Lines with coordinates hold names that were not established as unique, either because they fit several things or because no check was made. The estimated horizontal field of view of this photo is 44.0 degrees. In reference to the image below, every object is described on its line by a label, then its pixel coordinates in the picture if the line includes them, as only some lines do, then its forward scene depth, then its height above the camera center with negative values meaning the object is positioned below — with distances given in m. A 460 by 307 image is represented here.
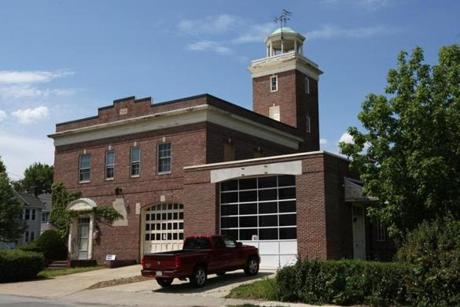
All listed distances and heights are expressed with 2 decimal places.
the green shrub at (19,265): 25.38 -0.74
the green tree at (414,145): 19.25 +3.63
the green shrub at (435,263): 14.36 -0.37
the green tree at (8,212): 44.62 +2.86
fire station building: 25.73 +3.44
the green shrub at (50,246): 33.66 +0.12
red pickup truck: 19.67 -0.44
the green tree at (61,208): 35.22 +2.53
